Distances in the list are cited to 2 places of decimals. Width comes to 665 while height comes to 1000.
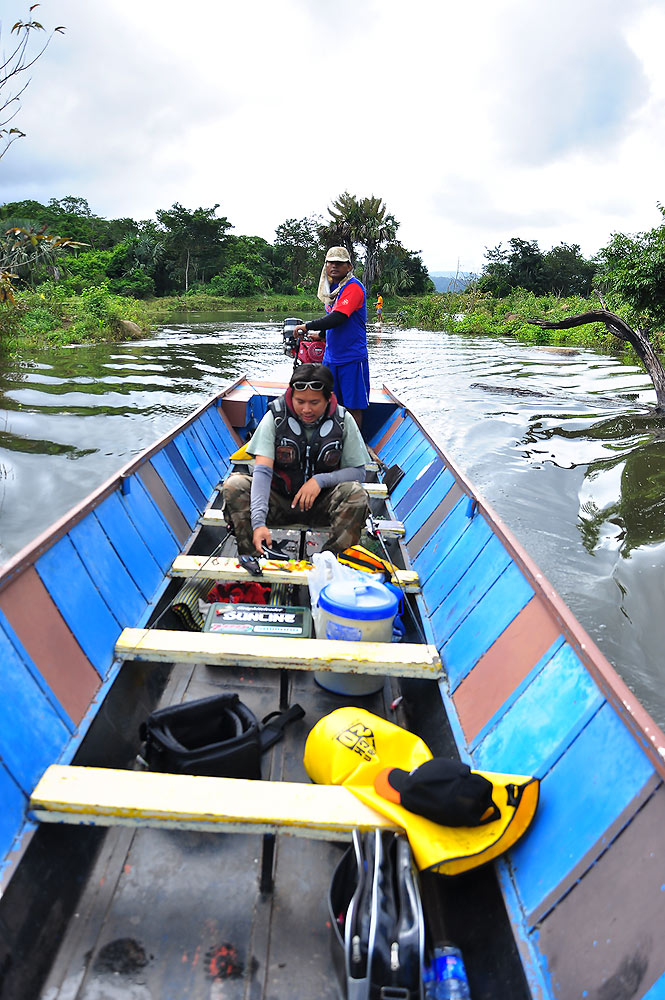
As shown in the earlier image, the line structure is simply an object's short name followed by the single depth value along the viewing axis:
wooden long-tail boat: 1.54
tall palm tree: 42.59
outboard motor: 5.97
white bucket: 2.71
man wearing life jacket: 3.38
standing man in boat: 4.66
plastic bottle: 1.58
